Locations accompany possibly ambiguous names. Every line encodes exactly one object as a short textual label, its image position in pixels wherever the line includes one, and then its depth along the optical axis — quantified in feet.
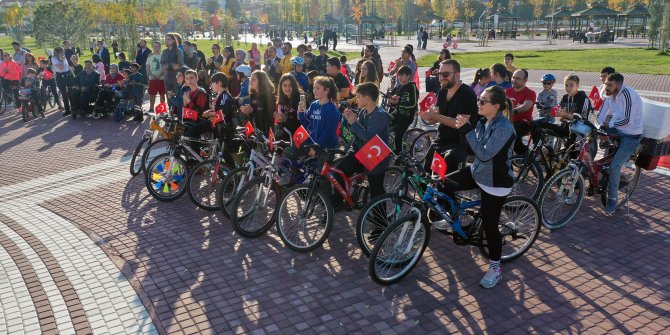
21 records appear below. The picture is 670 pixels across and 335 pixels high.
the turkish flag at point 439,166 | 17.25
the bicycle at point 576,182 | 22.06
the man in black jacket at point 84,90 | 50.42
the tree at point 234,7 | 385.01
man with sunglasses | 20.79
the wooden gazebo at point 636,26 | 168.45
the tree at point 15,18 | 196.71
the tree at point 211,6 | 405.35
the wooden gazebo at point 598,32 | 155.33
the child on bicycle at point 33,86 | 51.65
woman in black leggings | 16.15
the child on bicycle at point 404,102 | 28.48
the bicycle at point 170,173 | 25.86
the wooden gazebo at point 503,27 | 192.24
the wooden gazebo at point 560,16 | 168.67
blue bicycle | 17.54
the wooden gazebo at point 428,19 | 231.67
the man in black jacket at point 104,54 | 66.80
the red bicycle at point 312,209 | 20.03
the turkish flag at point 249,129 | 22.87
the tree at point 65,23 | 139.13
